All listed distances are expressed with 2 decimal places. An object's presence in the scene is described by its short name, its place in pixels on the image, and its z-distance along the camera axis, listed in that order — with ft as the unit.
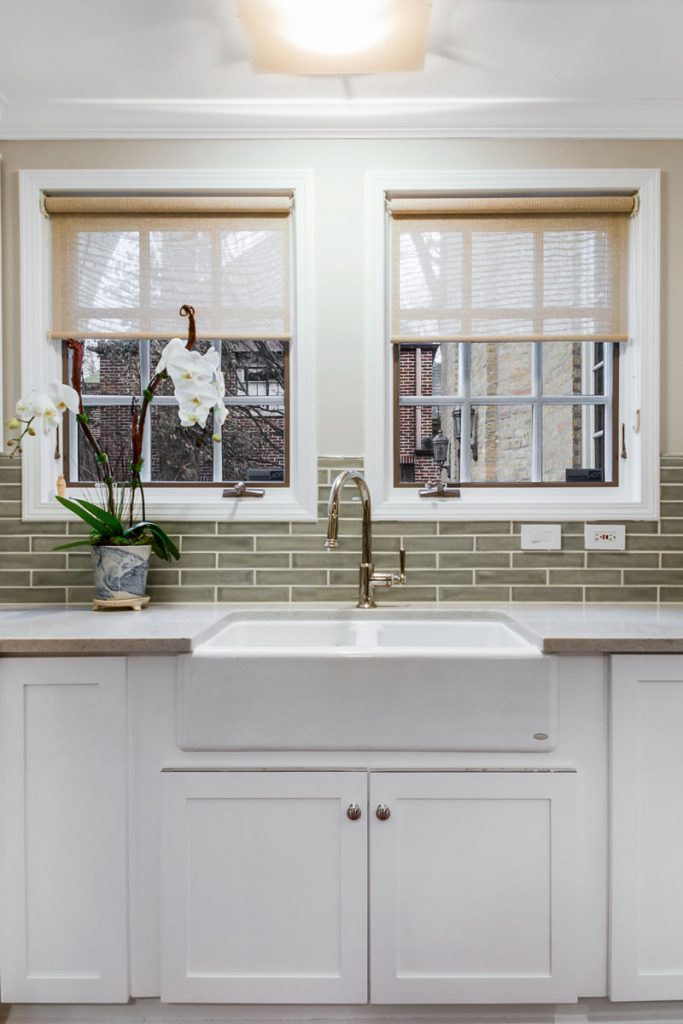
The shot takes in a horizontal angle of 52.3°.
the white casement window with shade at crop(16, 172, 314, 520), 7.09
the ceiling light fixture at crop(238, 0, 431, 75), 5.29
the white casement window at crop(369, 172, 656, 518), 7.07
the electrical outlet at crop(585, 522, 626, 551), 7.07
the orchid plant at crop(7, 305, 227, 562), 6.43
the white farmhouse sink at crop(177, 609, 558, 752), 5.15
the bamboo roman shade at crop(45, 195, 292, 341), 7.13
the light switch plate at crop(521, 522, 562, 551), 7.07
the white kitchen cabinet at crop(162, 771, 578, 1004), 5.12
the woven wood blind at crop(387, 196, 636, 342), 7.11
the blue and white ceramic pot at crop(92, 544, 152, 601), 6.56
